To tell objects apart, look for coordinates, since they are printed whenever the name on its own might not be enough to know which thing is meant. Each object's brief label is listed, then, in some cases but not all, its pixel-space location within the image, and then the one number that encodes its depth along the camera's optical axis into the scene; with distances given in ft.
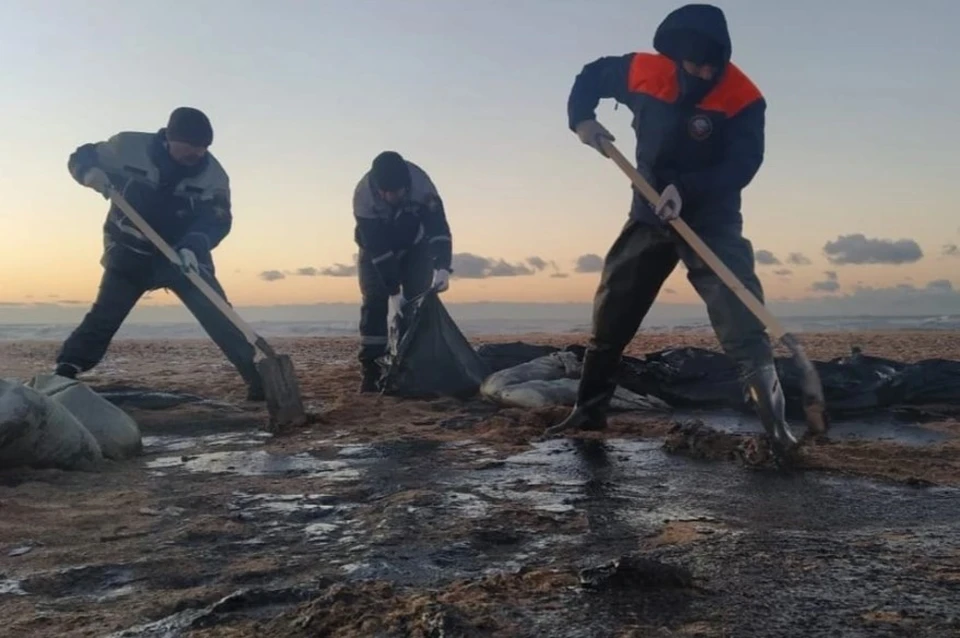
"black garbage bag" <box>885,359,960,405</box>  18.31
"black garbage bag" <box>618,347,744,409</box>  18.70
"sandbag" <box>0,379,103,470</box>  11.38
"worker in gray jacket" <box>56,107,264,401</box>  20.35
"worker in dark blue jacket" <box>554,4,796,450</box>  12.79
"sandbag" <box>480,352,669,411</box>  18.22
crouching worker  22.15
